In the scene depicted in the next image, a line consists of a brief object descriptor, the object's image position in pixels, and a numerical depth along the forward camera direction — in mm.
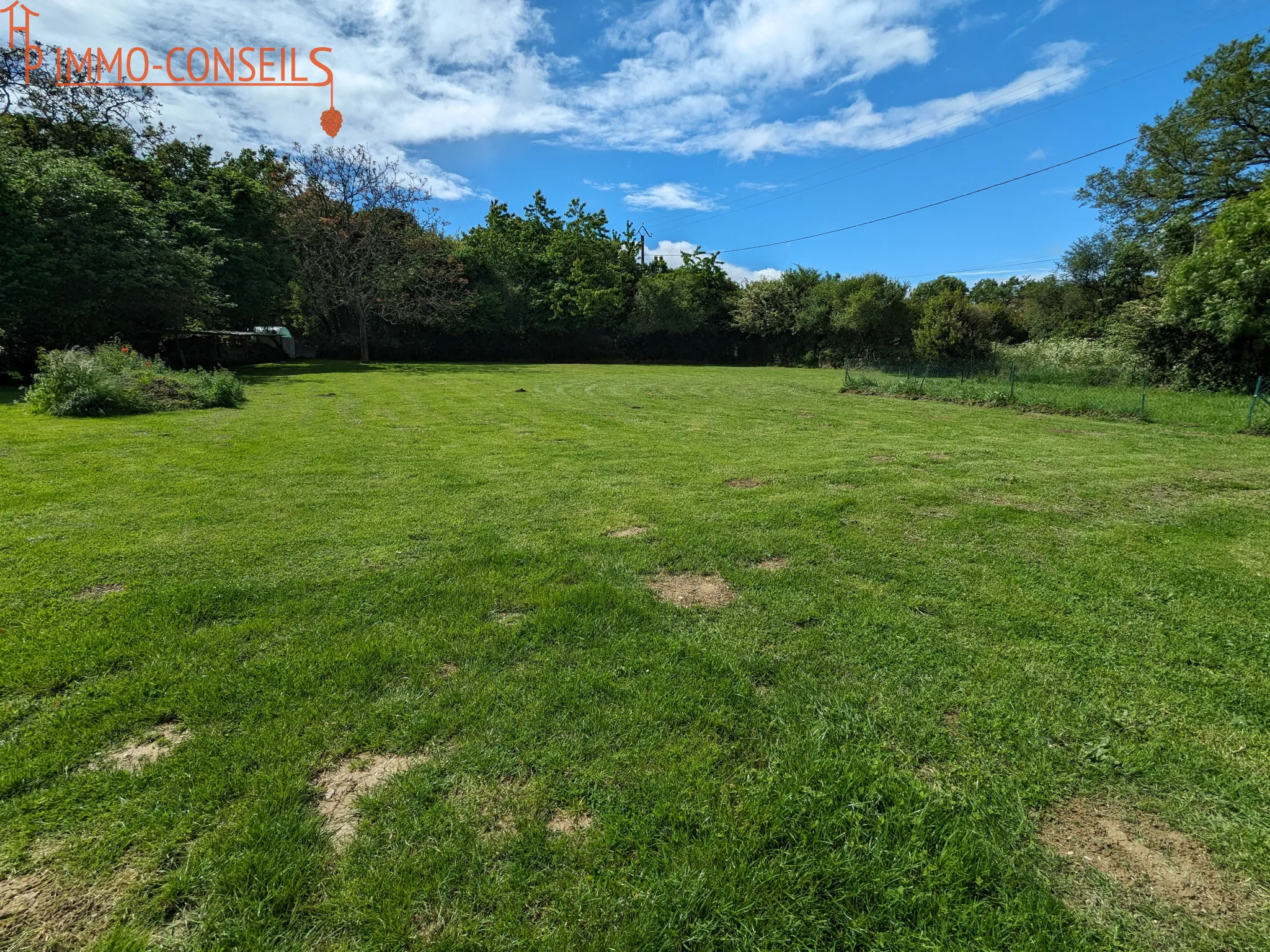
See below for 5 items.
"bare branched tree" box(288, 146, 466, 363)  23453
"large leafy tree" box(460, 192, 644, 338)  30656
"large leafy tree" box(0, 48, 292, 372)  12453
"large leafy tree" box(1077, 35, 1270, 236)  18312
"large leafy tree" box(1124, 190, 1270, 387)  13328
